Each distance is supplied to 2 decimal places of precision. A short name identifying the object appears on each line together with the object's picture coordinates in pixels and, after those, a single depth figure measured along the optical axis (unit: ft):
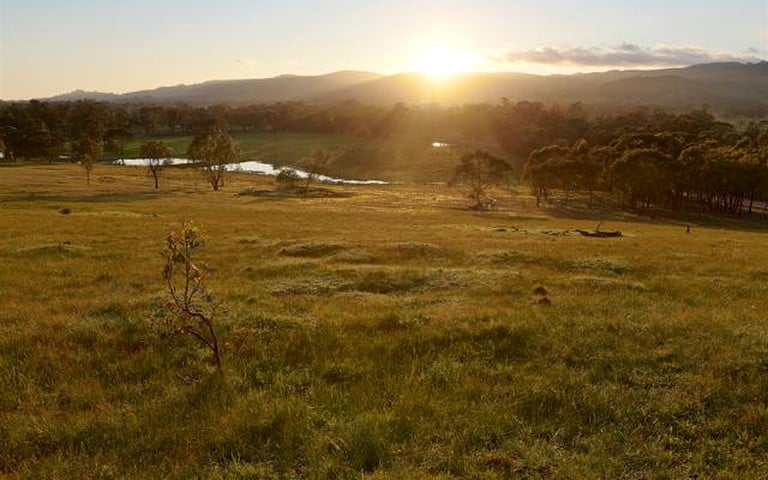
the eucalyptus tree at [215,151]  385.09
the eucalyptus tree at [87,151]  344.08
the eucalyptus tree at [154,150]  367.45
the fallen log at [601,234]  169.63
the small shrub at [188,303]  43.96
